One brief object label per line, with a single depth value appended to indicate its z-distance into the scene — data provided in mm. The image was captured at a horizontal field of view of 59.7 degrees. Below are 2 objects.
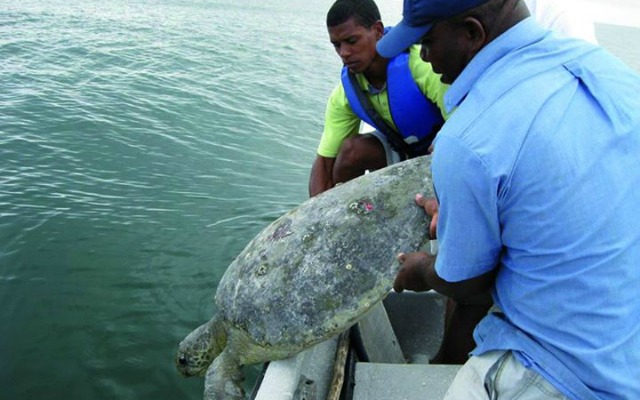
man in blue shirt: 1348
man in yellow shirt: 3367
